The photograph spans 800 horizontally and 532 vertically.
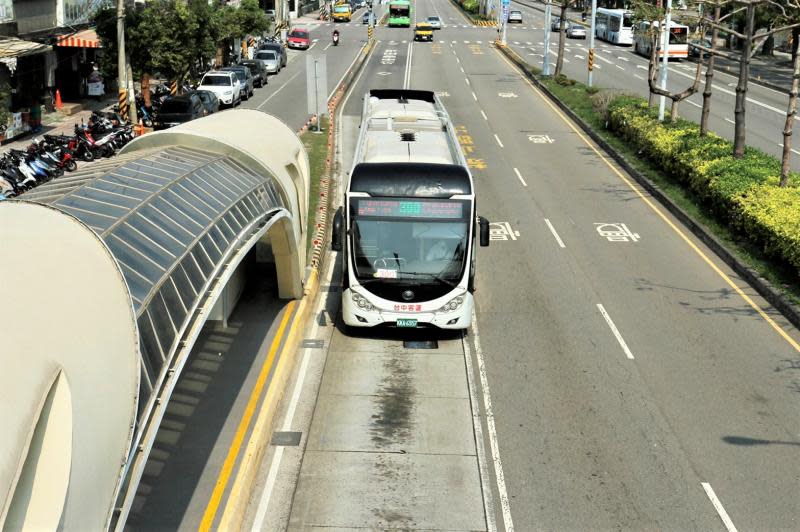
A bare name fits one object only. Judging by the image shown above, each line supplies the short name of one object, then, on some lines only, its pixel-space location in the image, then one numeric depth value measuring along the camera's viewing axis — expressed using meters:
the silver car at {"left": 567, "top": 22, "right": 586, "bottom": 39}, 80.94
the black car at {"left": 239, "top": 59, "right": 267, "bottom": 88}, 54.03
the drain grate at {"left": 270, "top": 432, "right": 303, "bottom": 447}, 14.35
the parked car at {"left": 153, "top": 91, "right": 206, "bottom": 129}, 39.22
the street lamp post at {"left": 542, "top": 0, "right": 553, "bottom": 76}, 54.03
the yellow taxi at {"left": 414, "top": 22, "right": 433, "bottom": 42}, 78.69
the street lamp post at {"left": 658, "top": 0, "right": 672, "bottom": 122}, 34.33
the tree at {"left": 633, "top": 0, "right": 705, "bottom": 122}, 33.31
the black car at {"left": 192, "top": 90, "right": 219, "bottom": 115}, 42.09
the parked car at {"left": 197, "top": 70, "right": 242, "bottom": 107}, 45.84
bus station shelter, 7.05
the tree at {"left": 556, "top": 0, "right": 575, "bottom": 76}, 50.90
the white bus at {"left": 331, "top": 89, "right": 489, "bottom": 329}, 17.66
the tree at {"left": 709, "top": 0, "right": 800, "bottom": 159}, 26.38
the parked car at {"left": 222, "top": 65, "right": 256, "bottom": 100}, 49.12
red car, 74.25
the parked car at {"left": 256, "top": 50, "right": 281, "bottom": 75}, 60.25
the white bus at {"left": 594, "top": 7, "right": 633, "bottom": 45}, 75.00
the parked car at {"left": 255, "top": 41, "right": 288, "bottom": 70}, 62.24
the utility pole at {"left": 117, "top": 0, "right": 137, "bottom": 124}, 34.03
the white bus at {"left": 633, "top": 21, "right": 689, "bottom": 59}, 65.31
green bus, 94.50
